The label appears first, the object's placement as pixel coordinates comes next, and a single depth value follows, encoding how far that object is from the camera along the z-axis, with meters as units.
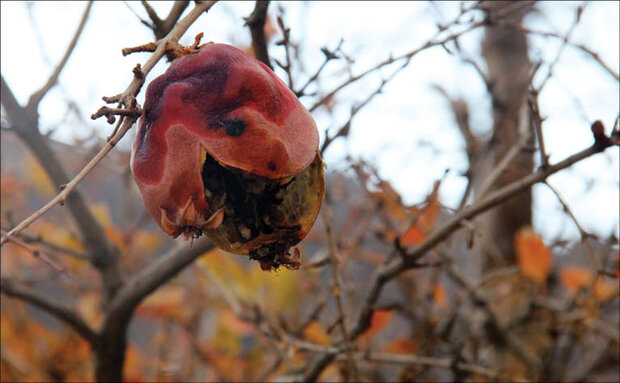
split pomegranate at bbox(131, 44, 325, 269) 0.80
